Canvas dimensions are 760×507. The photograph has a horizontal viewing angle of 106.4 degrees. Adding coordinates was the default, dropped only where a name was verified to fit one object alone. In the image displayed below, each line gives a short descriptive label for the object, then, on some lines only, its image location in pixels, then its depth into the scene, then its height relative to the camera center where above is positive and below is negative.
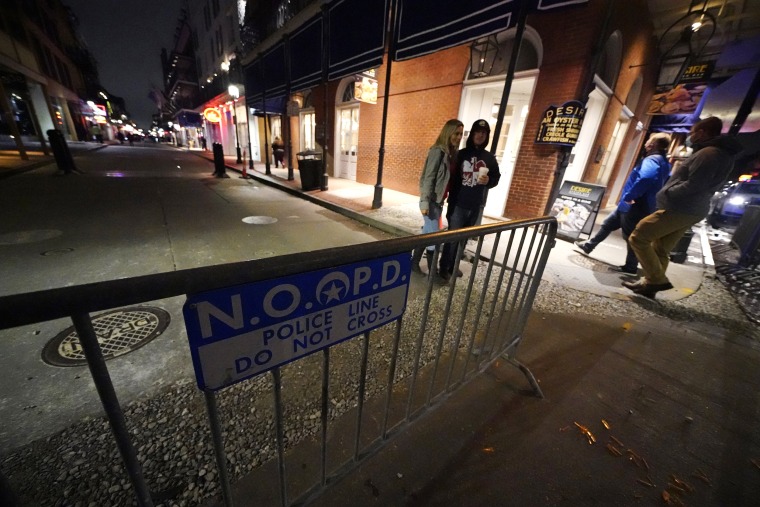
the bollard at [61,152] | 9.39 -1.17
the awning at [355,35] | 6.75 +2.63
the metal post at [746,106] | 5.97 +1.49
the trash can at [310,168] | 9.32 -0.91
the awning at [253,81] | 14.50 +2.64
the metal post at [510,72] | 4.02 +1.24
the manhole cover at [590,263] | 4.73 -1.59
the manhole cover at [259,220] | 6.15 -1.79
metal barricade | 0.71 -1.16
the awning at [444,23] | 4.39 +2.12
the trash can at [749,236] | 5.36 -1.05
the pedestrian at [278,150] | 15.48 -0.73
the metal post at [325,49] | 8.38 +2.62
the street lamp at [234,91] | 17.16 +2.28
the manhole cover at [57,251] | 3.96 -1.81
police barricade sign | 0.87 -0.61
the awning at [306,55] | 9.28 +2.72
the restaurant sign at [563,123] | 5.60 +0.76
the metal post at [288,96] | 10.78 +1.60
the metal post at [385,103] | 6.36 +0.97
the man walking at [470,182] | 3.57 -0.34
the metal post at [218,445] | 0.93 -1.04
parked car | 8.77 -0.66
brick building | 5.95 +1.50
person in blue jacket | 4.27 -0.28
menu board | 5.77 -0.83
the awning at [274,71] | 11.89 +2.68
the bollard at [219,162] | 12.59 -1.34
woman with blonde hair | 3.68 -0.22
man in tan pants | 3.26 -0.30
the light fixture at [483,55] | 6.91 +2.33
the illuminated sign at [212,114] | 21.16 +1.09
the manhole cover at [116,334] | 2.29 -1.79
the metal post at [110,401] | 0.71 -0.72
